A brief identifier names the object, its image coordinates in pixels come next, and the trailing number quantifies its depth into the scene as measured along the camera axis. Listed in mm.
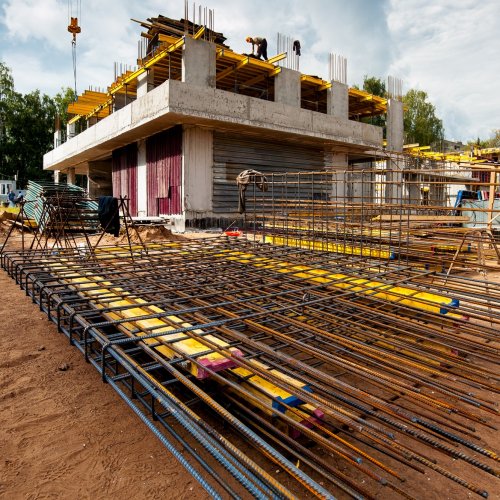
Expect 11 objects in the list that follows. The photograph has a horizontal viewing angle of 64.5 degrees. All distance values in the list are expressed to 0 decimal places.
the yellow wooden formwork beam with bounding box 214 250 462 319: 4012
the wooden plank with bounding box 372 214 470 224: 9120
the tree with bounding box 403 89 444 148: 41938
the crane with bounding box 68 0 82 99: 27938
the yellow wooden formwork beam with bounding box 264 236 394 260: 7478
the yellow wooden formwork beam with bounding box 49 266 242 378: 2652
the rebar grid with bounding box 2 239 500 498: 2107
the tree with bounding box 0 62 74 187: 46656
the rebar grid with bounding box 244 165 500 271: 7039
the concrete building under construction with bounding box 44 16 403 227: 14711
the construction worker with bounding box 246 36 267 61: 18844
